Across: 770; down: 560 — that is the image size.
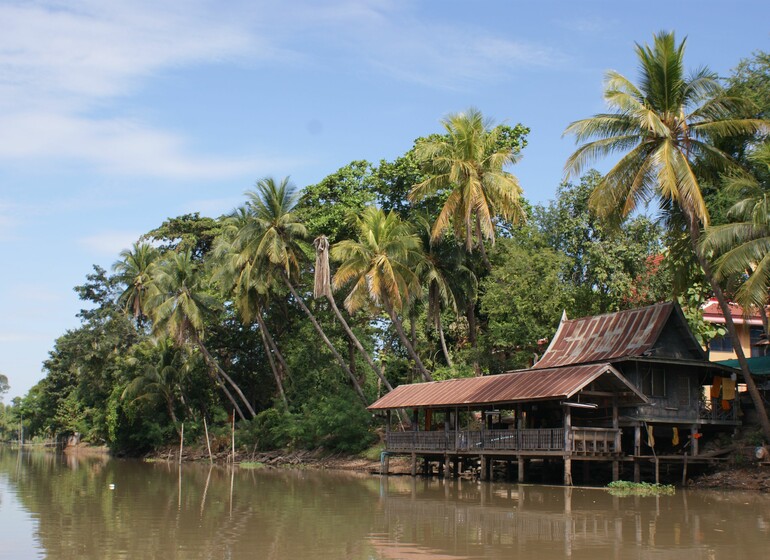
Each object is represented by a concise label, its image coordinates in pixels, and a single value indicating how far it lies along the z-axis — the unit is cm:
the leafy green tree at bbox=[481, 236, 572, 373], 3450
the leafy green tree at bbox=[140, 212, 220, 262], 5319
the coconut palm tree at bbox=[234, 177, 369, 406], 3778
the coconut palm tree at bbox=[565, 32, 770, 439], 2362
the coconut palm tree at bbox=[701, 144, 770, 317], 2120
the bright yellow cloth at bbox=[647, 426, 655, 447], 2502
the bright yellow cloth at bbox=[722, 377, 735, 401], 2708
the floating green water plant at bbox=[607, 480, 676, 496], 2231
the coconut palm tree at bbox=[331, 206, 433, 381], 3334
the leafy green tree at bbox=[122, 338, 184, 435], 4778
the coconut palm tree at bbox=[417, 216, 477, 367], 3653
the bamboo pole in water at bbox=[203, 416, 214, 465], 4266
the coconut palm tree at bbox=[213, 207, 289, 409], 3934
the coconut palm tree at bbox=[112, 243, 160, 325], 5344
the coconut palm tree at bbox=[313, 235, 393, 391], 3497
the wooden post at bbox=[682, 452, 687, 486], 2463
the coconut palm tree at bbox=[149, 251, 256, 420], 4222
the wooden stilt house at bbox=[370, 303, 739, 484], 2469
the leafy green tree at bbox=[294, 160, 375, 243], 4016
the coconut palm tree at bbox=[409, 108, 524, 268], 3347
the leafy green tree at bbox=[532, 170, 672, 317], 3328
